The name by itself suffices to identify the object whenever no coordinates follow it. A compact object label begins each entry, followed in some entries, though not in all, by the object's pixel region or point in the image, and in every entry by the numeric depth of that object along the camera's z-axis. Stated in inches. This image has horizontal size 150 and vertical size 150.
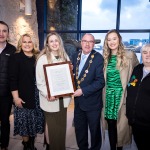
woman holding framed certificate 88.2
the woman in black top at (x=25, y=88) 95.3
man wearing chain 91.5
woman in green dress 92.1
